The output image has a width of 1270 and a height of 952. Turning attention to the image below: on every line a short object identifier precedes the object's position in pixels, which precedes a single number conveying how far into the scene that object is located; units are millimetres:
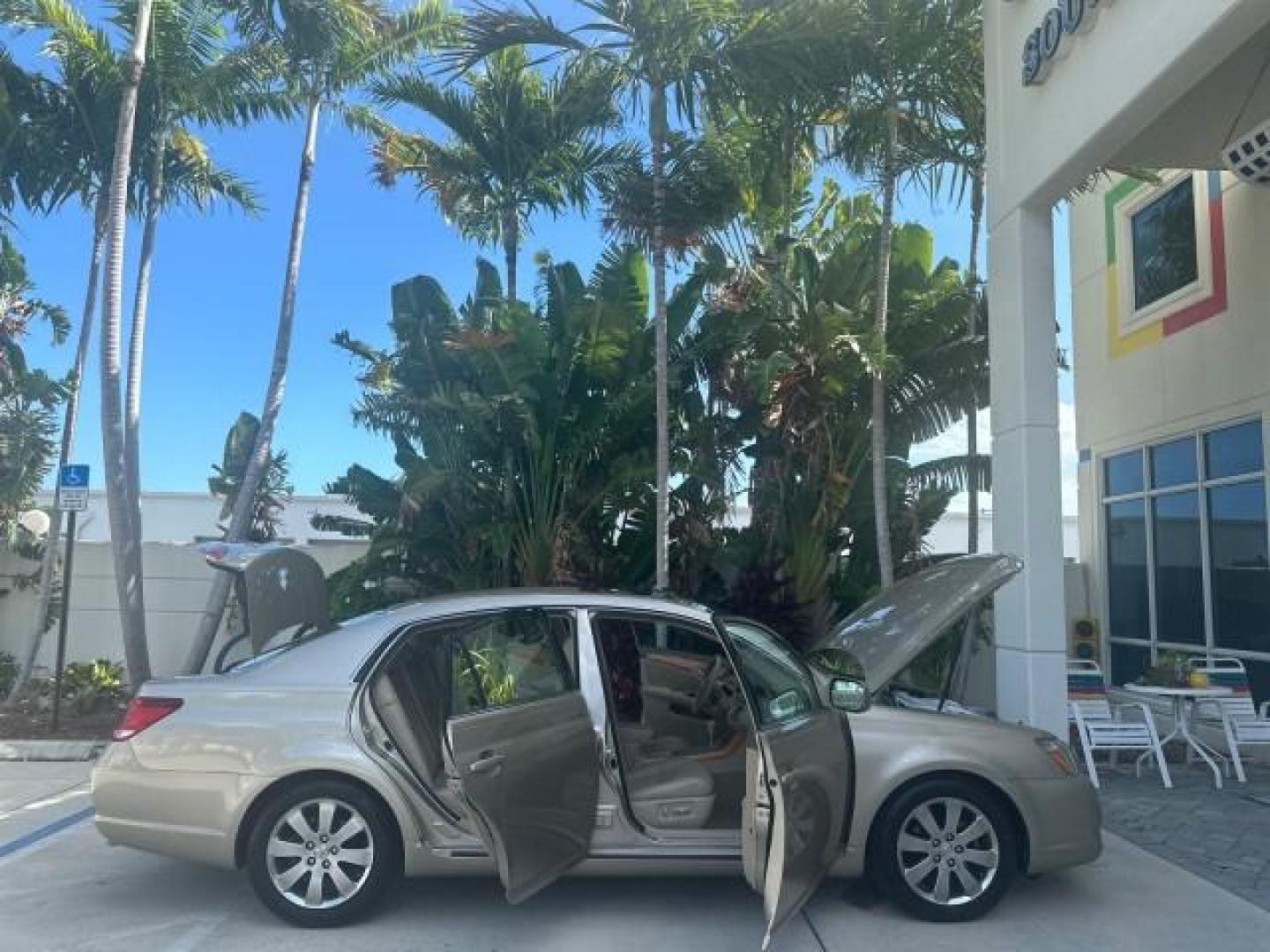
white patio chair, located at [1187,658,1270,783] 8438
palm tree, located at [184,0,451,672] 11203
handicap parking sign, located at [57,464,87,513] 9641
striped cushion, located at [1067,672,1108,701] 8742
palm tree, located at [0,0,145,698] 10742
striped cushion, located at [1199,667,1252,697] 9016
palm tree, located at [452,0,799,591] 8711
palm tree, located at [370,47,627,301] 11680
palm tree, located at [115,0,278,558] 11102
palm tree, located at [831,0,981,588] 9016
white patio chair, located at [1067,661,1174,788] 8188
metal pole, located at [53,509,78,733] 9867
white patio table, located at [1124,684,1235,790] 8352
